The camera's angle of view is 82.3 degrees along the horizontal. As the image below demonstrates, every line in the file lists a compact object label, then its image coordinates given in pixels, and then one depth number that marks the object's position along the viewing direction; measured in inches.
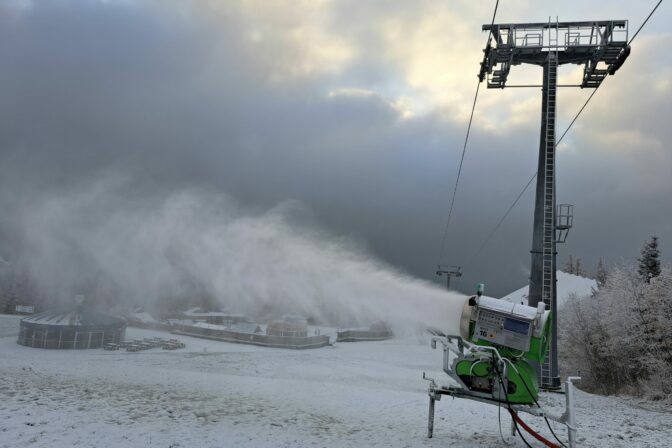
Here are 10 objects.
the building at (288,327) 1686.8
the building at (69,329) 1381.6
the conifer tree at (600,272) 4025.1
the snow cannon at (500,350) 366.3
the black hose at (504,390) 358.0
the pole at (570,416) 330.0
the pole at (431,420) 398.9
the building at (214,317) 1971.7
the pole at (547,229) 868.0
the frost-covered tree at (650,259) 2120.7
